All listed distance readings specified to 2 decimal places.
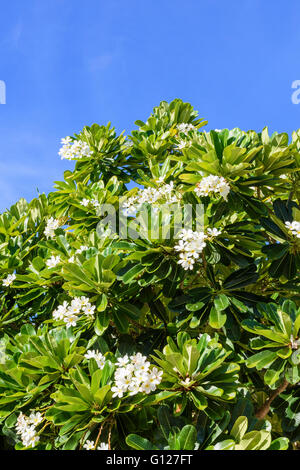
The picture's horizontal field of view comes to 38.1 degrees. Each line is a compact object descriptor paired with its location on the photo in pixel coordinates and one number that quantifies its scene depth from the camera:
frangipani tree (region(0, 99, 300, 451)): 2.24
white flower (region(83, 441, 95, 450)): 2.25
